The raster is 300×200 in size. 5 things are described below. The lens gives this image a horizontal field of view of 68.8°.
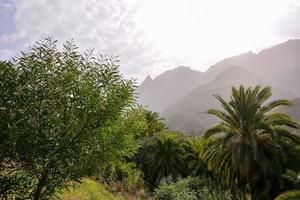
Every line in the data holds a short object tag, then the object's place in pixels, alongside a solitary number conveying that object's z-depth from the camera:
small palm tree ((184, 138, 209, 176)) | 21.74
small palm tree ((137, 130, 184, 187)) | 24.34
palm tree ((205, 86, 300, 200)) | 12.26
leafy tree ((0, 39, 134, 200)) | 3.32
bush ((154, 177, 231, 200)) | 12.31
